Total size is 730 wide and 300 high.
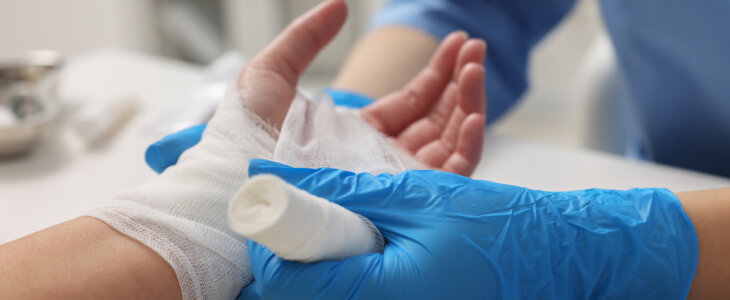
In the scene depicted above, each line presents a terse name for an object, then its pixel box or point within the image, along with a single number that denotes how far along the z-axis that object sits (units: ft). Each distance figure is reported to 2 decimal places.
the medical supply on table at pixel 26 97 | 2.74
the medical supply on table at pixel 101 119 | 2.92
